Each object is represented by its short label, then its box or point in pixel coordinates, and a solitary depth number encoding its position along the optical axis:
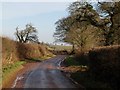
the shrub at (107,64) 18.75
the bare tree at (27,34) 102.75
